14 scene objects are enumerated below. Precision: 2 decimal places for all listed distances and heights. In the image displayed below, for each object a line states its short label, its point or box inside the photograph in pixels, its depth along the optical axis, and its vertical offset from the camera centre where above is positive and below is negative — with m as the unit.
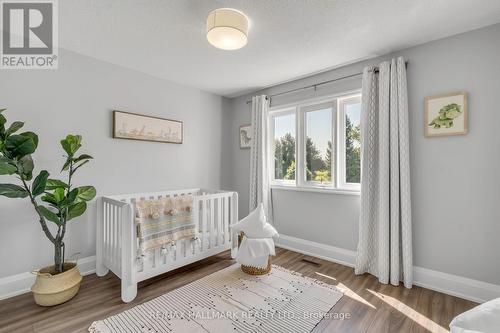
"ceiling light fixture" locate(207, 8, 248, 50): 1.62 +1.02
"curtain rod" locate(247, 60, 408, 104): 2.59 +1.08
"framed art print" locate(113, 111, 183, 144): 2.67 +0.53
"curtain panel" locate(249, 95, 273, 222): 3.38 +0.15
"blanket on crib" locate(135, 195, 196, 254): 2.10 -0.51
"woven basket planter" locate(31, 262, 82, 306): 1.85 -0.96
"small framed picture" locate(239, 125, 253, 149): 3.72 +0.54
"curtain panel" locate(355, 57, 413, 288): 2.21 -0.11
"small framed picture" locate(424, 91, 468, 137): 2.02 +0.48
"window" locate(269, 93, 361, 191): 2.78 +0.33
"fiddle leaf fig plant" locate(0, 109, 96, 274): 1.73 -0.13
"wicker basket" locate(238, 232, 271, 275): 2.38 -1.06
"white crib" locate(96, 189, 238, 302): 1.97 -0.73
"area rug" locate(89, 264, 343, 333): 1.64 -1.12
